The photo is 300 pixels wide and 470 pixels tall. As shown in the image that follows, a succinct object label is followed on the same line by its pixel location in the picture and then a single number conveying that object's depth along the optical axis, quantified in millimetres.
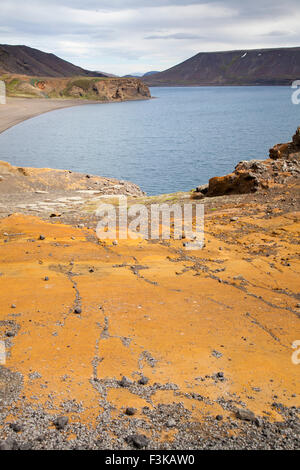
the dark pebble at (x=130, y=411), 5250
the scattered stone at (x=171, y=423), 5066
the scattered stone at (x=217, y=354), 6695
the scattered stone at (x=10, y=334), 7133
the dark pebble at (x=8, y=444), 4617
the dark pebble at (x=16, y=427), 4920
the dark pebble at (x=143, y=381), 5891
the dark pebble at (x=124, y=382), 5859
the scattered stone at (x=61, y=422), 4973
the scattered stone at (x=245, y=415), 5172
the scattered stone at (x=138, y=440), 4727
